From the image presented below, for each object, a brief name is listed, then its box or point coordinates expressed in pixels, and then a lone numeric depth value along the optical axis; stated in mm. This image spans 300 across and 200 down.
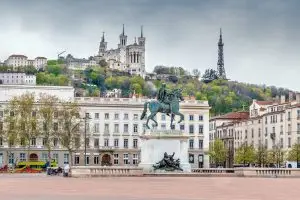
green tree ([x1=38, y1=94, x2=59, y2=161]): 121188
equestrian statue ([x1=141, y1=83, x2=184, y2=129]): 65250
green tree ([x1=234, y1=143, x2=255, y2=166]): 129000
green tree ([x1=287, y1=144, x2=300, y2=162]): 114012
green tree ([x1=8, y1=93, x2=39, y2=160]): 118500
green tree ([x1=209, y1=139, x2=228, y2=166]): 143500
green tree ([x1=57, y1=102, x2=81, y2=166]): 121125
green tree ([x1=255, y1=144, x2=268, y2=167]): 123125
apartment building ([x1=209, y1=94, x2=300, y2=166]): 132000
